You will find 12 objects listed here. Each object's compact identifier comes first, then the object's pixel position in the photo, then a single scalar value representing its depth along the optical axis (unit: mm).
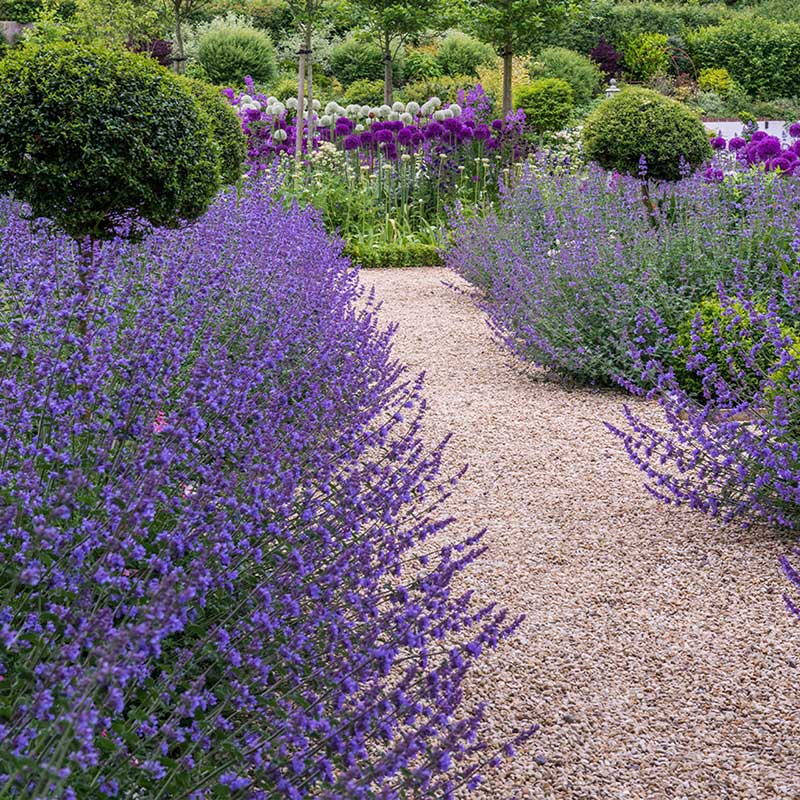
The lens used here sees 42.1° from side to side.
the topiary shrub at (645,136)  7555
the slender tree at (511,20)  13930
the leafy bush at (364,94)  19297
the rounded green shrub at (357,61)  22531
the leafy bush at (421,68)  22656
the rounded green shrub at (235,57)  21672
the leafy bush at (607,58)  24906
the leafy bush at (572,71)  22234
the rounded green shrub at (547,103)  16359
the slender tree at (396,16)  14906
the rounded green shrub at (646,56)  24219
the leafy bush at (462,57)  23453
